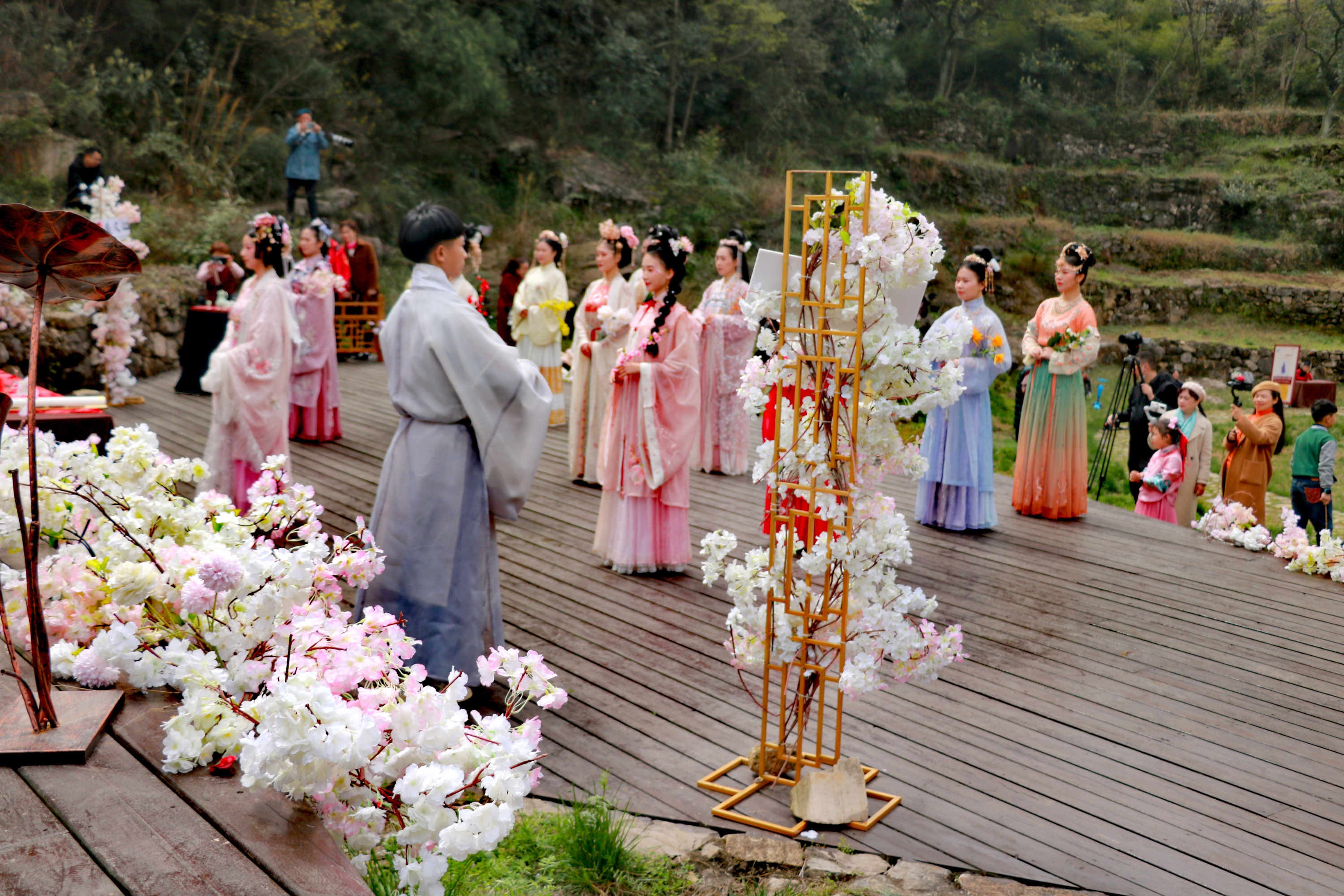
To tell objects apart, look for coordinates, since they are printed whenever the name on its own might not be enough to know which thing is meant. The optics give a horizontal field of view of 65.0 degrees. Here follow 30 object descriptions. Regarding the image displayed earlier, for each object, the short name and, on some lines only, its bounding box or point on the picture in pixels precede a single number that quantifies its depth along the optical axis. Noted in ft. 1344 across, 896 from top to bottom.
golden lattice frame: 9.68
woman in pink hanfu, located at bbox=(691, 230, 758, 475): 25.22
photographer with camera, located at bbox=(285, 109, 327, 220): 44.37
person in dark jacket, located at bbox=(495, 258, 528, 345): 36.24
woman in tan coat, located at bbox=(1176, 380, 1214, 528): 24.30
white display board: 10.30
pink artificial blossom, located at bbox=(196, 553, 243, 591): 6.02
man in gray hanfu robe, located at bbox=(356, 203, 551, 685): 11.93
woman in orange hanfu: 21.65
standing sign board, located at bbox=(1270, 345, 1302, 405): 34.63
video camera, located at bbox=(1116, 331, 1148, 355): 26.30
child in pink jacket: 24.31
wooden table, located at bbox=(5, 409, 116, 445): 15.52
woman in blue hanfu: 20.66
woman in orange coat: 23.73
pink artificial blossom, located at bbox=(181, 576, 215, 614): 6.12
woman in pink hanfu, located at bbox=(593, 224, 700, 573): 17.15
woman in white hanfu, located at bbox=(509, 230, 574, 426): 29.84
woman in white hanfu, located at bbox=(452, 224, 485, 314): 22.80
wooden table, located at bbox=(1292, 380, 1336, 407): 45.37
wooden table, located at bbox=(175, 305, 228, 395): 32.19
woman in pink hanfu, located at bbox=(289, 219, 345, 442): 26.61
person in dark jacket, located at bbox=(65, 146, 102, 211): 35.65
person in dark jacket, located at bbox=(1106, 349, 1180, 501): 27.63
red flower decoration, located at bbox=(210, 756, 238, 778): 5.43
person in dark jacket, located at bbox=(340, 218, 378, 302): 39.47
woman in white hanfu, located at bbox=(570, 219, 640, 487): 23.85
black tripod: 29.86
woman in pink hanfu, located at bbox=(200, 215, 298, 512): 18.42
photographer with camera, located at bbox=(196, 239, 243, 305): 34.81
